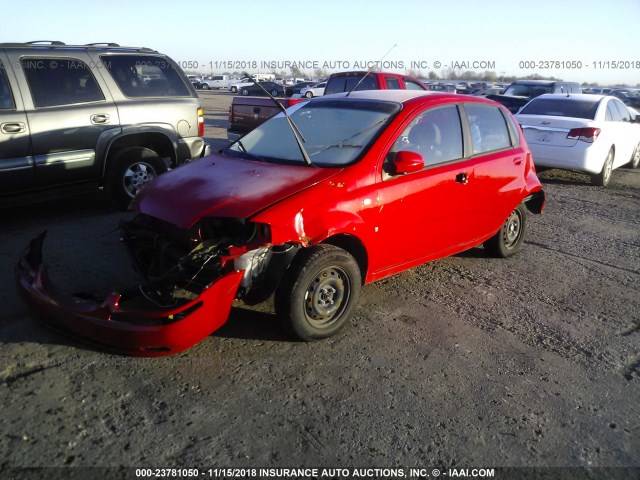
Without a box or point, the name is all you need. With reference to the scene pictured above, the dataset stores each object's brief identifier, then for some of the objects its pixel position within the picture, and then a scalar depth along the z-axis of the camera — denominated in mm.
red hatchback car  3361
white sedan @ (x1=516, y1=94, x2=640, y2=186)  9281
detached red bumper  3184
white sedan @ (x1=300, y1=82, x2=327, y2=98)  27214
